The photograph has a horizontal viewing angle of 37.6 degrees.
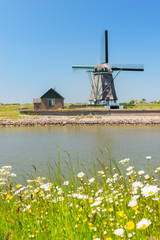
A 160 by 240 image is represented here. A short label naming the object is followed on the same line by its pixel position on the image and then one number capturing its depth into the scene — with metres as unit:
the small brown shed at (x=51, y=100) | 52.97
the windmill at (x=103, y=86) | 48.84
